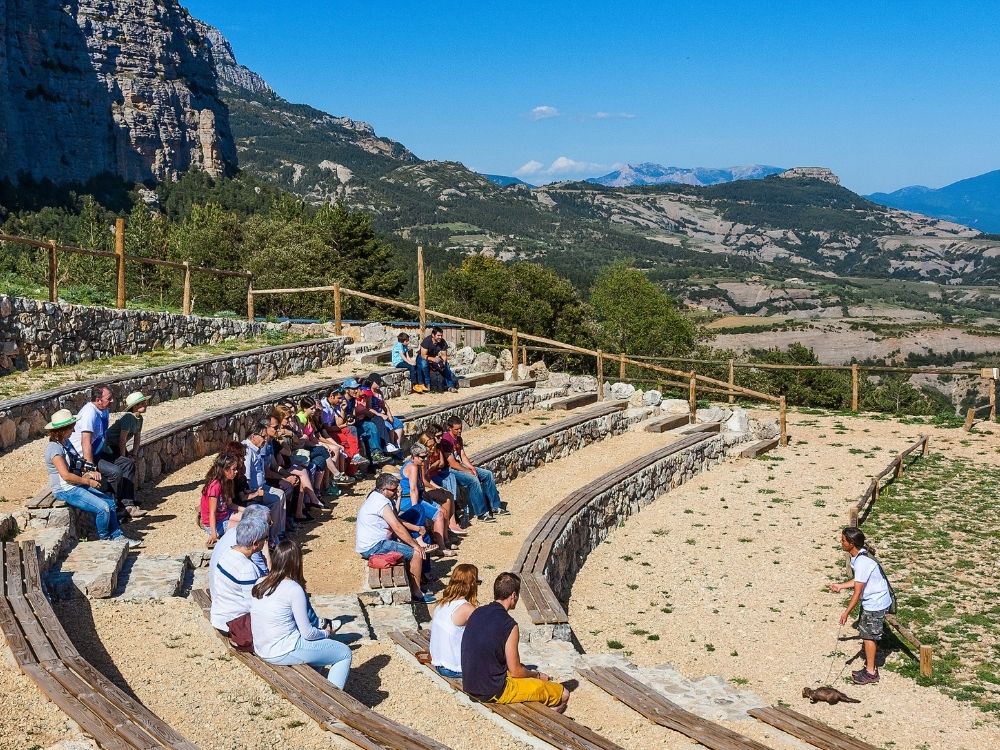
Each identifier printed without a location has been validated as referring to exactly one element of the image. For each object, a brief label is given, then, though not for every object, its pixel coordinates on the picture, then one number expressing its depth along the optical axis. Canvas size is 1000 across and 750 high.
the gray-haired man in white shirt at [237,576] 6.77
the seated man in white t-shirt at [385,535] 9.48
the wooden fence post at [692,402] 21.03
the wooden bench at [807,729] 6.76
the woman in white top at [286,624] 6.41
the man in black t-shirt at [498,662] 6.48
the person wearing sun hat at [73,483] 9.01
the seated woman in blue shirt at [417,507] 10.71
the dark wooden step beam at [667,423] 20.25
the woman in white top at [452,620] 6.81
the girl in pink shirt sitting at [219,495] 9.40
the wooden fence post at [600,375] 21.48
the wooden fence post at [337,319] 21.73
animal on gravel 8.71
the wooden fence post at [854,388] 22.44
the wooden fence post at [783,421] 20.20
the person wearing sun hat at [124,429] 10.27
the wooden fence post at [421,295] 21.44
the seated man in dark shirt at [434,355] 19.14
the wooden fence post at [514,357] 21.31
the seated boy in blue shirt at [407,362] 19.25
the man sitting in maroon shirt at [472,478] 12.72
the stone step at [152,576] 7.74
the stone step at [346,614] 7.68
